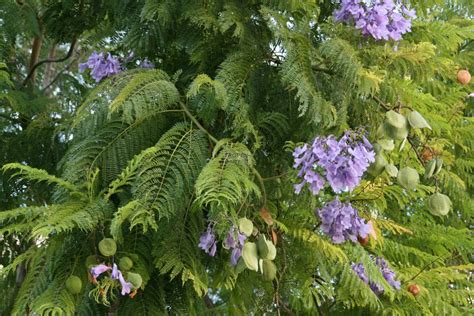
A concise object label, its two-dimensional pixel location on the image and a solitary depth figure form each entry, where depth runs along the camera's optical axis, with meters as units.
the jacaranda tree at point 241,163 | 3.07
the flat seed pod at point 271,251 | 3.08
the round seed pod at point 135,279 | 3.02
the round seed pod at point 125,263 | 3.04
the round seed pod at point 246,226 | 3.05
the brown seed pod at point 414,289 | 3.80
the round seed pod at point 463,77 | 4.01
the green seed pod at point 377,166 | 3.18
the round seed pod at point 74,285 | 3.04
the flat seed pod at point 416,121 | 3.16
